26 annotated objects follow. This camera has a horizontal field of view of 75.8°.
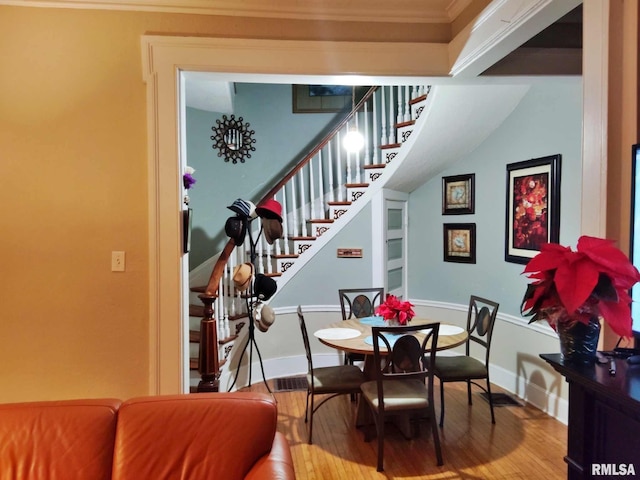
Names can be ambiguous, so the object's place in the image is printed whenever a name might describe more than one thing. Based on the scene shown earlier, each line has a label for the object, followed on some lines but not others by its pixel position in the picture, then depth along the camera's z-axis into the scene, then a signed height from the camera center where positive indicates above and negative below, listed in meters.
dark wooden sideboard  1.11 -0.54
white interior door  4.50 -0.16
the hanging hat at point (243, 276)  3.34 -0.36
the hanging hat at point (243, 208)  3.43 +0.20
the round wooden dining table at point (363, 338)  2.80 -0.76
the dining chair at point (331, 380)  2.89 -1.07
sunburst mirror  5.10 +1.18
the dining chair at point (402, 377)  2.52 -0.91
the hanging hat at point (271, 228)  3.42 +0.04
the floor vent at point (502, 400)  3.46 -1.44
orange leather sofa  1.46 -0.76
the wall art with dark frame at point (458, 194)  4.26 +0.41
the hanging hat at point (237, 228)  3.44 +0.04
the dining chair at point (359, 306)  3.79 -0.68
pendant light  4.20 +0.97
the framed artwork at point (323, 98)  5.44 +1.80
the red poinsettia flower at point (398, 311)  3.04 -0.59
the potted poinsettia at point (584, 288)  1.14 -0.16
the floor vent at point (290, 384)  3.92 -1.48
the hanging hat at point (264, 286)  3.54 -0.47
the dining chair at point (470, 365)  3.08 -1.03
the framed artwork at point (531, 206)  3.27 +0.23
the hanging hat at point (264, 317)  3.45 -0.72
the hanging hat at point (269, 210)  3.41 +0.19
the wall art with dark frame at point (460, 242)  4.26 -0.10
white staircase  4.00 +0.51
